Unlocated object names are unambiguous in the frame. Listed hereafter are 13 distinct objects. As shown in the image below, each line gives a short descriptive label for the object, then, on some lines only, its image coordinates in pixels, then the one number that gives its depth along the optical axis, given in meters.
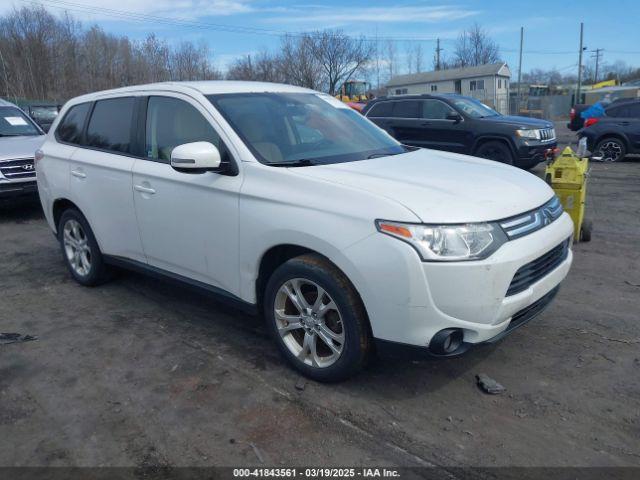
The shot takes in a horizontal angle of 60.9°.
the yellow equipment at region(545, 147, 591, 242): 6.20
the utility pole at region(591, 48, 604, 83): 91.38
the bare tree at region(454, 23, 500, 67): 69.25
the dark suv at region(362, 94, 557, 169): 11.09
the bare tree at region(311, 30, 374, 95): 51.66
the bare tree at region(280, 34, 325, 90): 49.28
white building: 57.72
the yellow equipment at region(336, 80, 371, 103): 44.44
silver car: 8.32
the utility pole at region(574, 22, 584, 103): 43.19
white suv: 2.87
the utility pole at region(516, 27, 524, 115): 39.97
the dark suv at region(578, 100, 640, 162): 13.75
